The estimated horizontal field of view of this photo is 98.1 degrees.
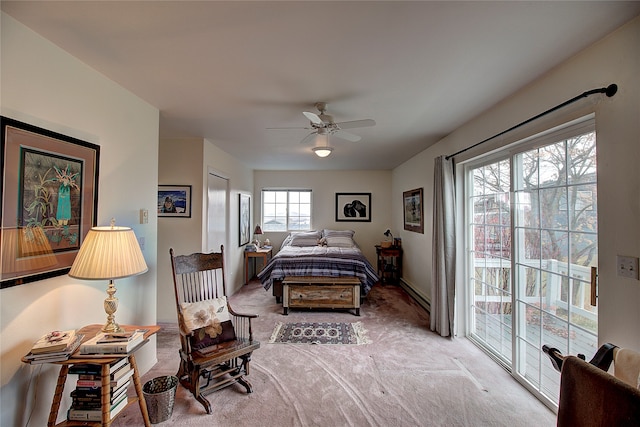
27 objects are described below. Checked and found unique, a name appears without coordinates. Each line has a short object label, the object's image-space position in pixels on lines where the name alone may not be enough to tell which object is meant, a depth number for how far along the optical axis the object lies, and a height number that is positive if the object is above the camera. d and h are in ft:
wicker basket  6.21 -4.09
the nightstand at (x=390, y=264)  18.17 -2.98
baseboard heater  13.62 -4.14
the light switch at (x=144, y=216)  7.97 +0.10
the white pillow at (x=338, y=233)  18.76 -0.90
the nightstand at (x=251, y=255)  17.76 -2.27
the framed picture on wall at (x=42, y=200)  4.58 +0.37
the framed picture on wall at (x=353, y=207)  20.56 +0.95
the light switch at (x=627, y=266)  4.61 -0.78
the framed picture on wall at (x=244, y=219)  17.19 +0.04
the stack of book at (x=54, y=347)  4.64 -2.22
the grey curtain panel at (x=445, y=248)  10.37 -1.08
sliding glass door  5.87 -0.80
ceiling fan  7.70 +2.81
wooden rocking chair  6.90 -3.03
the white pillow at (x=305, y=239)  17.70 -1.24
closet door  12.51 +0.40
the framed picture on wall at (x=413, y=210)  14.67 +0.54
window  20.86 +0.81
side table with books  5.01 -3.08
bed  12.94 -2.22
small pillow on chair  7.34 -2.80
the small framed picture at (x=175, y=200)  11.75 +0.83
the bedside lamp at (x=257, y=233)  19.07 -0.92
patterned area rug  10.11 -4.39
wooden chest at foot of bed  12.78 -3.33
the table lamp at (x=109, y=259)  5.14 -0.76
